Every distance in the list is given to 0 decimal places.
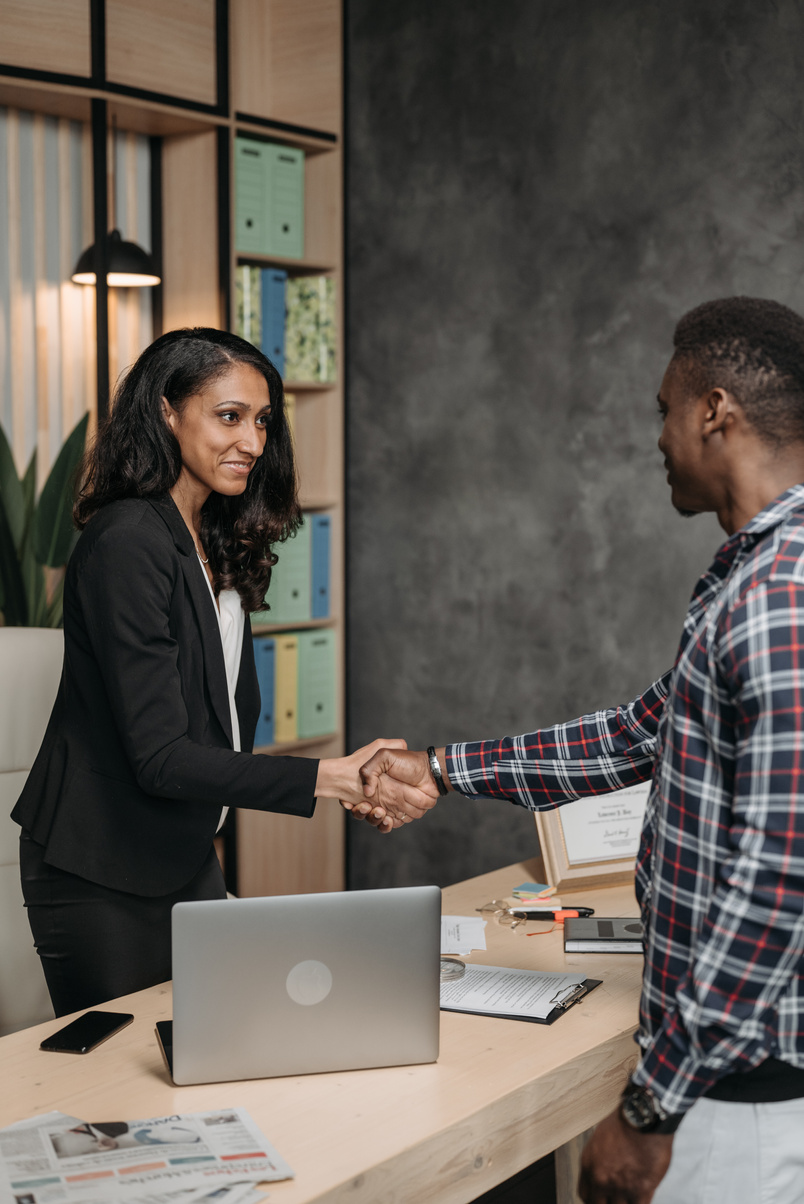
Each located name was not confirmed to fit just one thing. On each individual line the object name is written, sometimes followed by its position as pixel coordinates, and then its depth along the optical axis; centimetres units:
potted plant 327
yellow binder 380
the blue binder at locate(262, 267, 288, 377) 367
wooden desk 124
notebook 190
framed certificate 225
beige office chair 214
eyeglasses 203
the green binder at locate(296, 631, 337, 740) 389
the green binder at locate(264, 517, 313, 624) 376
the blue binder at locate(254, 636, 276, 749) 374
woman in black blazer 178
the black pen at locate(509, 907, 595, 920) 207
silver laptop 134
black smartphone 148
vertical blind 342
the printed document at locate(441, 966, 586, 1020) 162
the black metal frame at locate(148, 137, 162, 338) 369
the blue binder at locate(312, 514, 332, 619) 389
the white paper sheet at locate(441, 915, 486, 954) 190
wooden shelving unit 323
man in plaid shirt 105
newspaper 113
